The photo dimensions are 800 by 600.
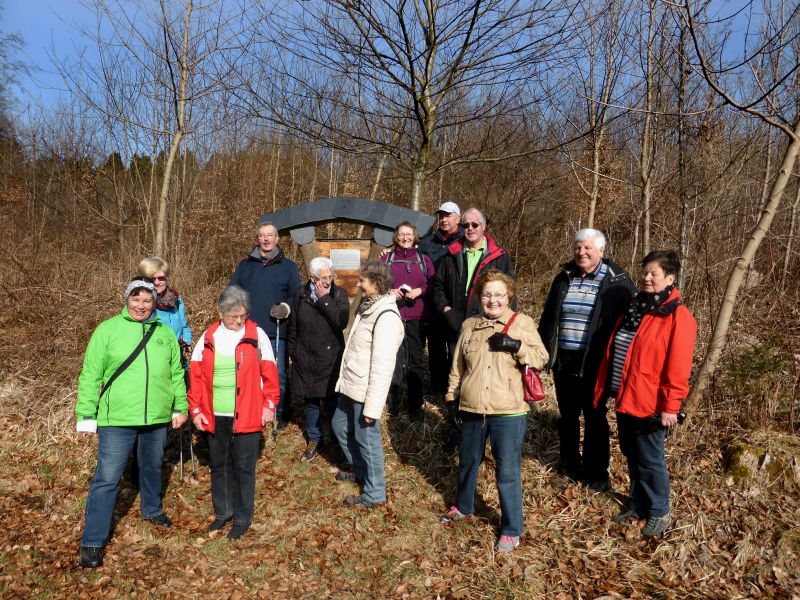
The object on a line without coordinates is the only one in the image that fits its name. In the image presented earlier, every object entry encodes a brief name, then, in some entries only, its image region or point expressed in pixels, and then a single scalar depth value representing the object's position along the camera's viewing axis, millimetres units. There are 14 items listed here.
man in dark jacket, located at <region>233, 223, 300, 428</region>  5383
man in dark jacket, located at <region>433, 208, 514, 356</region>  4812
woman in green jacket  3637
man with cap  5562
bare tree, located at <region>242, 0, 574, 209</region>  6094
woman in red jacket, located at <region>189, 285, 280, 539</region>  3863
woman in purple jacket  5238
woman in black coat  4781
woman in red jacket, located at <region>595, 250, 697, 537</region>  3457
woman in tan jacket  3574
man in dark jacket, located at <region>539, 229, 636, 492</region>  3969
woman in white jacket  3980
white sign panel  6500
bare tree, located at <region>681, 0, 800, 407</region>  3840
